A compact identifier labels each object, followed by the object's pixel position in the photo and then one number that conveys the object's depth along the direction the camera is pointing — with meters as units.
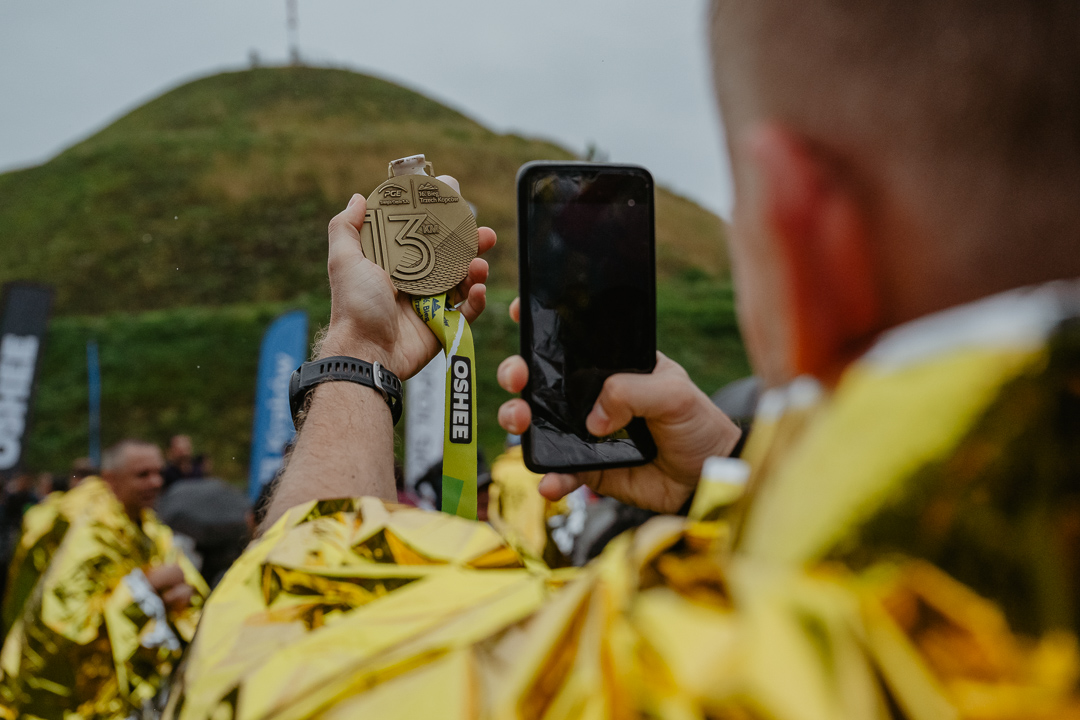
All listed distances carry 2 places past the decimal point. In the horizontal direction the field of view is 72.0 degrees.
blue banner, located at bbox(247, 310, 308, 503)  6.99
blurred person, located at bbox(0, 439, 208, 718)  2.62
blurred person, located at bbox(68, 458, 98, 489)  7.78
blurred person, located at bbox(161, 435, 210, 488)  8.27
